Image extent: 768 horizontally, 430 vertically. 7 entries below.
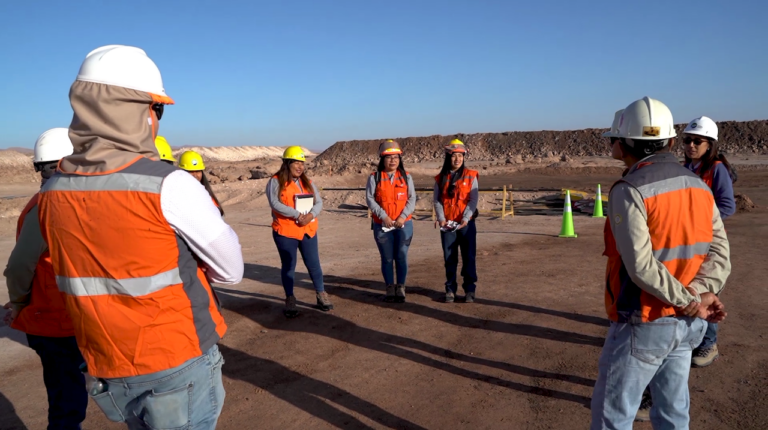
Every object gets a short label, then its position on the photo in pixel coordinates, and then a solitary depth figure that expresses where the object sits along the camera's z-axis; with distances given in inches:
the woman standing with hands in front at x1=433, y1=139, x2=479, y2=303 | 257.9
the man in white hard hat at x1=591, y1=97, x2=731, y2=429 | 96.7
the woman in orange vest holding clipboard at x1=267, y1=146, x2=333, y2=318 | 243.9
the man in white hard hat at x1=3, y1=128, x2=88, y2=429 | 103.3
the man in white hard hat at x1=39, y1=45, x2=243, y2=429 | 72.7
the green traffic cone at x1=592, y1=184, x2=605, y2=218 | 550.9
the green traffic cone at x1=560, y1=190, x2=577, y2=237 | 441.4
